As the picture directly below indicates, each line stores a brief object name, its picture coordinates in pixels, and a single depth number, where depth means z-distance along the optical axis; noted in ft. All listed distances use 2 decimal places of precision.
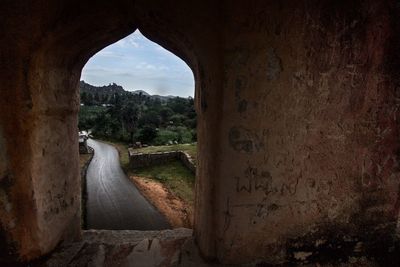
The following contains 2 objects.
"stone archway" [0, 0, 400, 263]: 8.06
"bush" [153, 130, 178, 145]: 80.60
